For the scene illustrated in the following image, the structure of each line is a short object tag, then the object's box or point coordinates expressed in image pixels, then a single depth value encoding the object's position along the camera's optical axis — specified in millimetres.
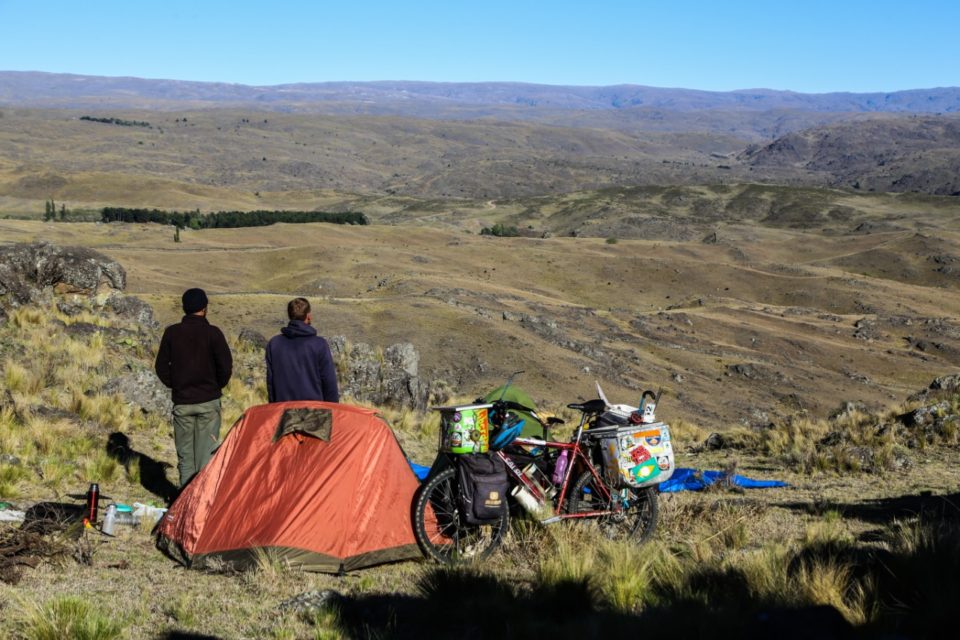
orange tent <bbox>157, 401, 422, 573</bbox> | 6922
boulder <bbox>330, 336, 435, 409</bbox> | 19250
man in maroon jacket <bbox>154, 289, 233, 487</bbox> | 8242
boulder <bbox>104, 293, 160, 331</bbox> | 20422
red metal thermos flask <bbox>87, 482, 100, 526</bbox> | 7891
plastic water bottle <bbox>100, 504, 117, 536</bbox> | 7648
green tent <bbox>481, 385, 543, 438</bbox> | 9296
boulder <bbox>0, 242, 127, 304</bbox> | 18594
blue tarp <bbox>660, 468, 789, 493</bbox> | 10648
